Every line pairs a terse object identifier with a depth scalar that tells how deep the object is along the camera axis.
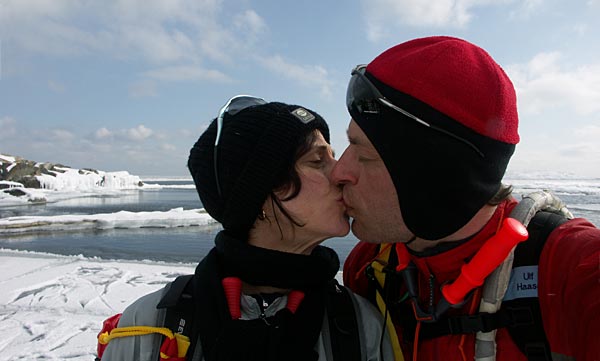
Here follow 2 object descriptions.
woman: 0.41
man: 0.35
